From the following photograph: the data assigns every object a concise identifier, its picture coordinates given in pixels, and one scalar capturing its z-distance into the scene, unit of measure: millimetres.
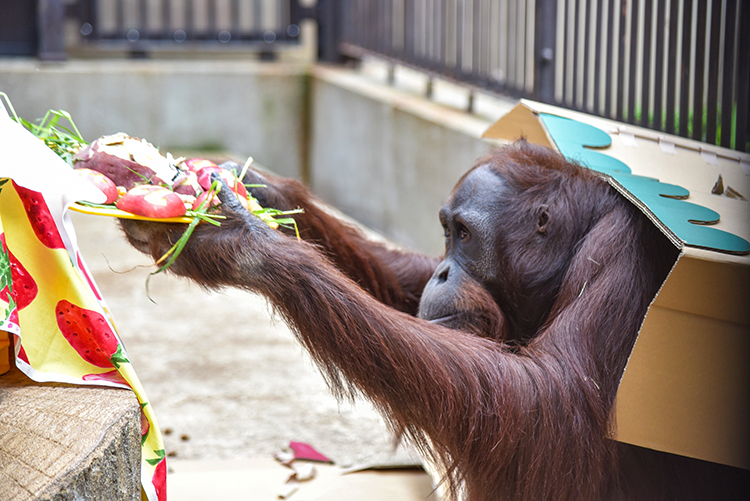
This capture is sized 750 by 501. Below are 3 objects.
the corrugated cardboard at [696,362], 2522
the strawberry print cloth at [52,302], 2559
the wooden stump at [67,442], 2437
